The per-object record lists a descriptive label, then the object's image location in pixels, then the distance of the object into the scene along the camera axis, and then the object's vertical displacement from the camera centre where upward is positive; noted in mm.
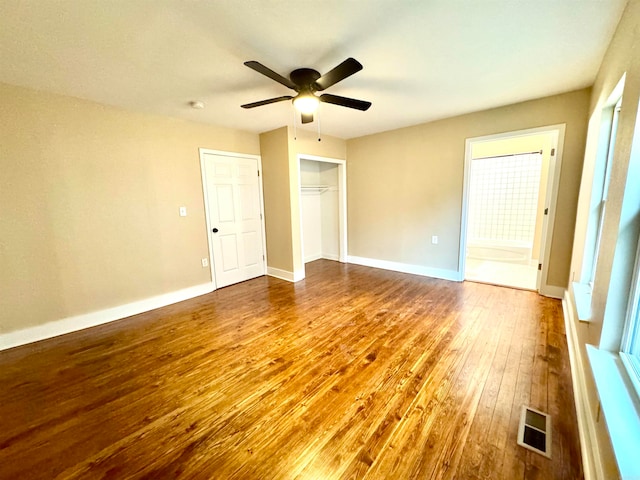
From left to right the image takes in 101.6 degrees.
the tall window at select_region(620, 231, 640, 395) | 1180 -641
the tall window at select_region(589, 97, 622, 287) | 2174 +148
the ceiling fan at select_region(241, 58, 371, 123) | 2097 +920
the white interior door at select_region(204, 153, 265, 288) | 3906 -190
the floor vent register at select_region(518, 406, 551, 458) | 1391 -1311
